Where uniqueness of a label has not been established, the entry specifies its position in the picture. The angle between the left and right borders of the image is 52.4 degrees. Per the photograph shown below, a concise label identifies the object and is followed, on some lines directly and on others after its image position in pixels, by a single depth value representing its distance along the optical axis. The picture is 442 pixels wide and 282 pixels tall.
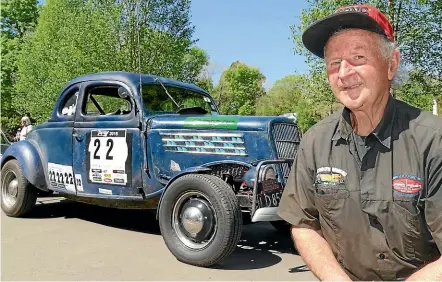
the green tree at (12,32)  30.44
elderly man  1.46
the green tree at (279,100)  54.47
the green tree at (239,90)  55.69
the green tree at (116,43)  18.17
